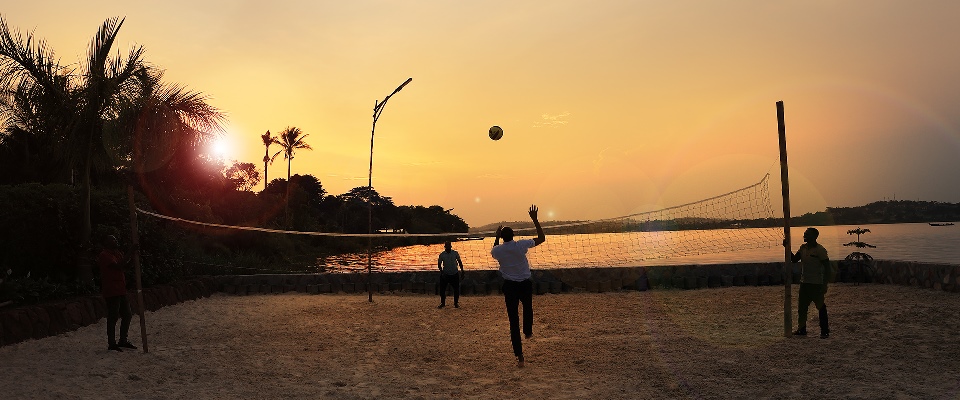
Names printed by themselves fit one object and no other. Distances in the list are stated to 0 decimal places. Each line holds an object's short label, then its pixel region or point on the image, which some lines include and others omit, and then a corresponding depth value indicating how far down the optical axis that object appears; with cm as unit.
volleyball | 1797
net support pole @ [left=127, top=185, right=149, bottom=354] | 944
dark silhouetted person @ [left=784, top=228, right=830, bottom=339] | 1003
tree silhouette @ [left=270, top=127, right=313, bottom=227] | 6076
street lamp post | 1643
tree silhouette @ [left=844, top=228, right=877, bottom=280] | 1883
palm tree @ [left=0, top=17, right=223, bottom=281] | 1378
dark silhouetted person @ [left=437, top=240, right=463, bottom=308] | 1491
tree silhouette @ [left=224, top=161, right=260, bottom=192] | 5287
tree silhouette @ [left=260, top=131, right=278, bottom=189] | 6244
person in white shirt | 857
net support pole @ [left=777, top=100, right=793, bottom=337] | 1034
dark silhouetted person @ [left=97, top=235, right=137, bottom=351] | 934
